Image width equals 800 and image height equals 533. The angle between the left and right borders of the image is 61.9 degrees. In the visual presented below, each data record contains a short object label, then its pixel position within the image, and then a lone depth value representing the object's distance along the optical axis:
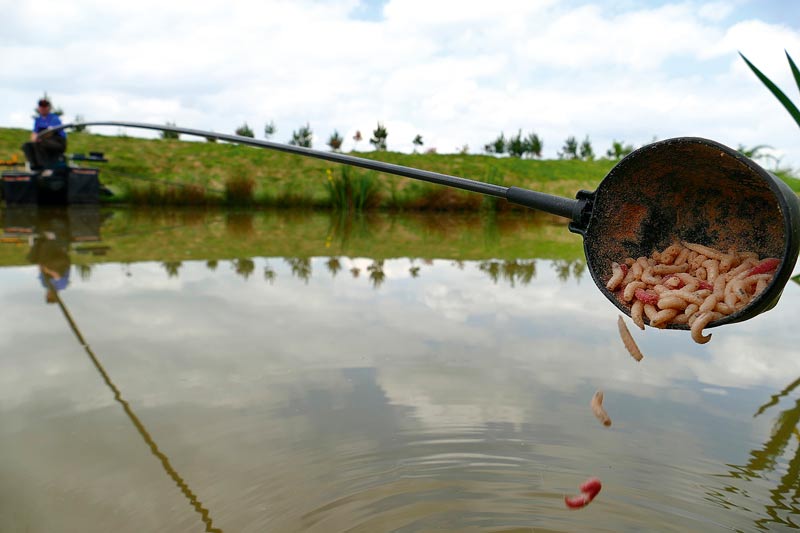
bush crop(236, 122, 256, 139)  11.80
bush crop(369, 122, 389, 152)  12.68
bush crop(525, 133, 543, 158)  13.62
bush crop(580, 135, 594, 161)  14.41
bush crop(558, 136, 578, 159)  14.38
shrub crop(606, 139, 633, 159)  13.95
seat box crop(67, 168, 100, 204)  8.57
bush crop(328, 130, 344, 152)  12.20
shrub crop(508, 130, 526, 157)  13.78
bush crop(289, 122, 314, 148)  12.45
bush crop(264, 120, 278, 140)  12.35
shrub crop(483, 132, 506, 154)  13.85
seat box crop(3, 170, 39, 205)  8.21
